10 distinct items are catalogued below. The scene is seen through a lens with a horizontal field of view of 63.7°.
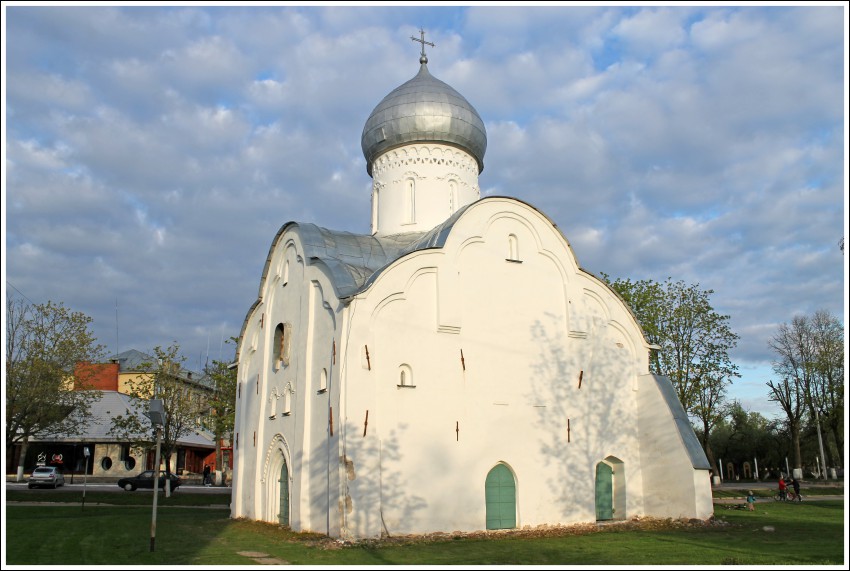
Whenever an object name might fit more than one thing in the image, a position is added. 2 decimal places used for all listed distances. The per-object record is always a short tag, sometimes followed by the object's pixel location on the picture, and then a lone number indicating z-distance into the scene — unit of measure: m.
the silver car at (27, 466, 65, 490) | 31.19
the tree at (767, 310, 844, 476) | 36.03
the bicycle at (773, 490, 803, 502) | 24.44
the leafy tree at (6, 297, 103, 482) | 28.41
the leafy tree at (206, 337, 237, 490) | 33.16
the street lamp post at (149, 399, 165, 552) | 10.98
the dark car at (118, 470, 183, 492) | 33.53
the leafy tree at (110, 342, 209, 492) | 32.59
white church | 14.45
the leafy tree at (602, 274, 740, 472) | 27.88
